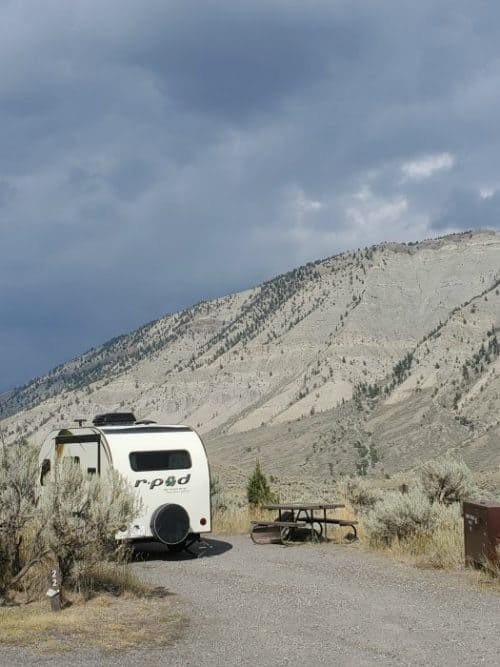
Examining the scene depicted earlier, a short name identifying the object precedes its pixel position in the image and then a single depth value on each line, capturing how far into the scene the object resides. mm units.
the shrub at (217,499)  20469
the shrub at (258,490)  20781
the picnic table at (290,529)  15117
